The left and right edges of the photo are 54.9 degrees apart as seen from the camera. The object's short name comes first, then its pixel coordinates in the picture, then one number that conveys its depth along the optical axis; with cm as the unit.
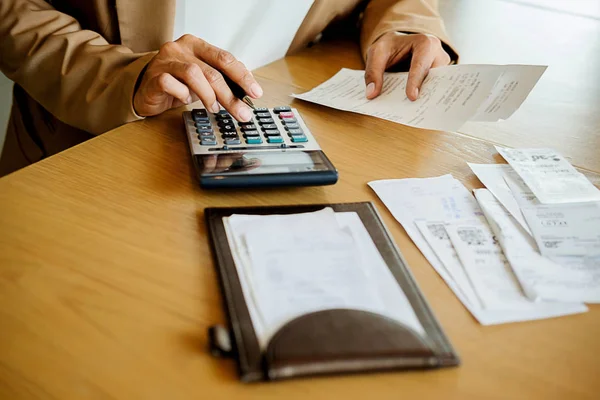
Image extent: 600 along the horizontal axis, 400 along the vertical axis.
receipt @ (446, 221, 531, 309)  47
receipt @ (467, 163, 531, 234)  58
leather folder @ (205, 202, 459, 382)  36
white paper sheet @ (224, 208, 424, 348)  41
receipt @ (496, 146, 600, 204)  61
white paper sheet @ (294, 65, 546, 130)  72
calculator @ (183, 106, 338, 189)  56
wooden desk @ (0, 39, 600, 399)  36
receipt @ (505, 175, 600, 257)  53
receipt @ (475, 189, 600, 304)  48
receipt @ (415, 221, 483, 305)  47
